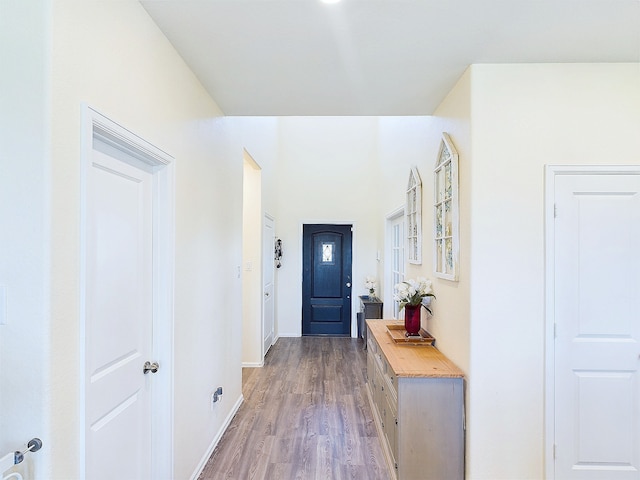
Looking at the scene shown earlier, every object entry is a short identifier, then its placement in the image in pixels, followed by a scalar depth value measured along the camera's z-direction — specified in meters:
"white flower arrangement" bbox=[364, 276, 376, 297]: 5.86
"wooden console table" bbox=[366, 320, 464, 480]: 2.07
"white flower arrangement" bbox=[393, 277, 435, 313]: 2.71
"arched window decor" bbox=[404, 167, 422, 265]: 3.09
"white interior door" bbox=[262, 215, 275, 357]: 4.77
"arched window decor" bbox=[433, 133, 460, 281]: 2.25
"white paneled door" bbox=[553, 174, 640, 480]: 2.01
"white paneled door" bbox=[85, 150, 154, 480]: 1.37
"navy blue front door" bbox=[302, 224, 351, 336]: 6.12
